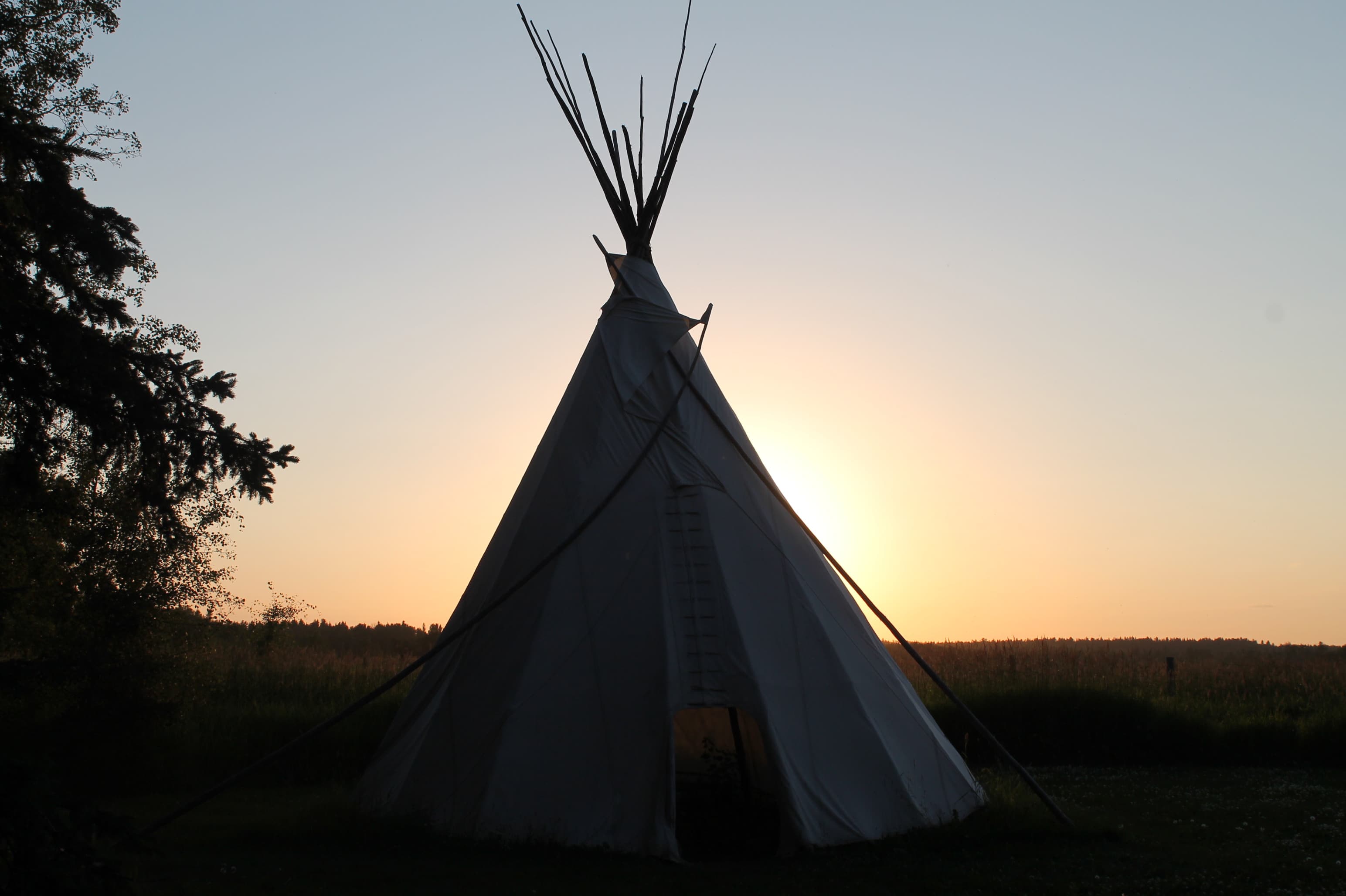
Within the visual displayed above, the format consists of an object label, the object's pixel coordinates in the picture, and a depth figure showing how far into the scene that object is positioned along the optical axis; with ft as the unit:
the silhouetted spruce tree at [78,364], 18.45
